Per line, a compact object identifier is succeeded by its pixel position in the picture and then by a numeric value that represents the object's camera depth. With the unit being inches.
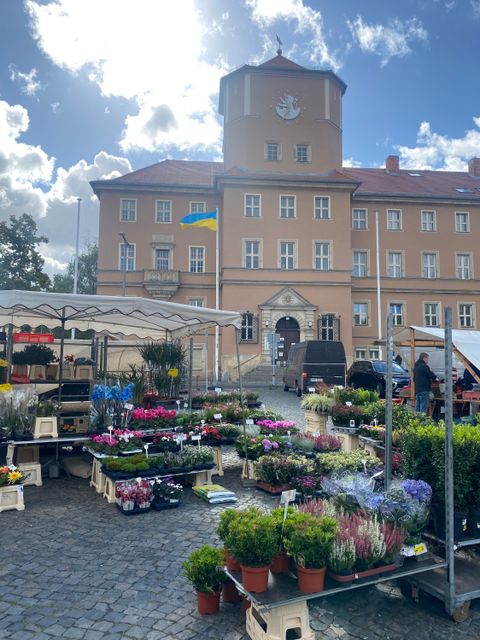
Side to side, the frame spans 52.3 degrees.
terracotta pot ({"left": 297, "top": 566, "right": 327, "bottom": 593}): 133.4
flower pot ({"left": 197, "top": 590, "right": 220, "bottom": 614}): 149.9
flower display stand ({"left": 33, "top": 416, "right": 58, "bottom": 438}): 302.4
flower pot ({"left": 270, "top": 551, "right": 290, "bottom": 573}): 143.1
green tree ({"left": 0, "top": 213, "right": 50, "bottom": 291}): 1424.7
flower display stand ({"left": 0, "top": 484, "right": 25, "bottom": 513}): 251.1
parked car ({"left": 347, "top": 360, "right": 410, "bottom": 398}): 802.8
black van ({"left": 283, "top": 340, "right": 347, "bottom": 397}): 798.5
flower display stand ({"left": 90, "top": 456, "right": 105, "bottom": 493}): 289.6
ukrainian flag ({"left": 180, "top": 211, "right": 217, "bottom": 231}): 1130.0
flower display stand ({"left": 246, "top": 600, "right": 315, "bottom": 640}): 129.0
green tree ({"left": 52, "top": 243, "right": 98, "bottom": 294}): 2081.7
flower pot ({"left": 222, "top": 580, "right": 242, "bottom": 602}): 156.8
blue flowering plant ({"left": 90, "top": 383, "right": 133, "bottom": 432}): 329.1
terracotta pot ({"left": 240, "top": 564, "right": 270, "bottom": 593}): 133.0
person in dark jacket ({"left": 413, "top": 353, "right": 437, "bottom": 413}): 515.8
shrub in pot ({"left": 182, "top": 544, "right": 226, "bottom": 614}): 148.8
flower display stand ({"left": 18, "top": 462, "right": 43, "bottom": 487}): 301.4
